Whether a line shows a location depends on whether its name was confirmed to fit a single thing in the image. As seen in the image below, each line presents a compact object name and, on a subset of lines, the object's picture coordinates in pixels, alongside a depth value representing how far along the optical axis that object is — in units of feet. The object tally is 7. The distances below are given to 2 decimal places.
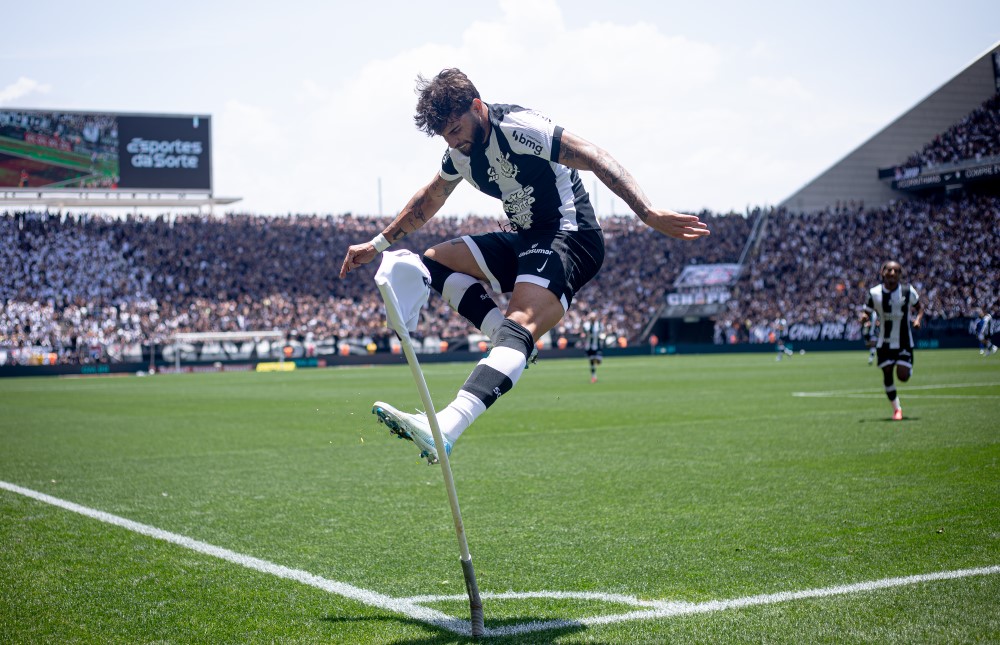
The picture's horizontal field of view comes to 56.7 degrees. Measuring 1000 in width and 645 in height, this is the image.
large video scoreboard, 161.17
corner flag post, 11.87
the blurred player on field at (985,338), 121.19
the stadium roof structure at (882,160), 180.65
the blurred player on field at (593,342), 87.81
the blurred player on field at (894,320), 43.50
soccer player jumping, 13.99
